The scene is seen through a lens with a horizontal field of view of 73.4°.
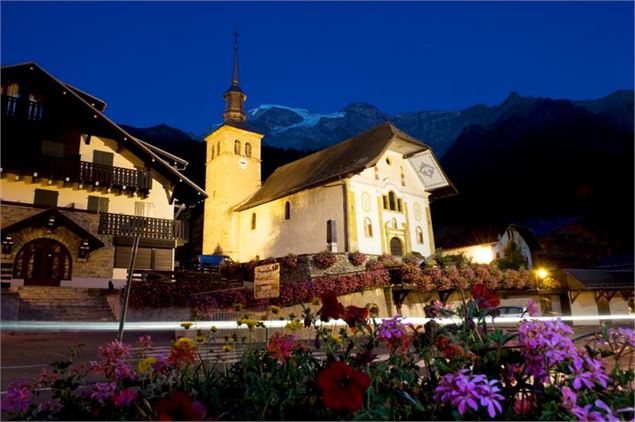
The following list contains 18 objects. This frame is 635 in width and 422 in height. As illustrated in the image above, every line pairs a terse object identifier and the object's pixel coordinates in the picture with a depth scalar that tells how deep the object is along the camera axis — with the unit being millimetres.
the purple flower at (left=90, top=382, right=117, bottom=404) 2595
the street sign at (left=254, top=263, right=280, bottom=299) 10620
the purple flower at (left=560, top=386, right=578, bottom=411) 1992
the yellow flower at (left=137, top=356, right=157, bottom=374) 2580
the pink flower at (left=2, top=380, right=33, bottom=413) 2568
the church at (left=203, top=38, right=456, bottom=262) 26562
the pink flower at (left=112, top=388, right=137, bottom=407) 2203
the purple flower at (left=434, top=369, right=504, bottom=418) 1934
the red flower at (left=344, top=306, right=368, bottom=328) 3033
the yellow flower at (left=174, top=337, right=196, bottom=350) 2818
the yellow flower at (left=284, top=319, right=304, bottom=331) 3621
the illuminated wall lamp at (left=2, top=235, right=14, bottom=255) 18156
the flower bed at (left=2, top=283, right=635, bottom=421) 2066
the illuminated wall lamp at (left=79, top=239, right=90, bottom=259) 20133
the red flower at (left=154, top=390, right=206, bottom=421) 1807
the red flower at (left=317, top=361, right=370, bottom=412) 1804
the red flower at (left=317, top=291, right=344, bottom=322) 3039
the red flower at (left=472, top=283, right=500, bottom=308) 2877
